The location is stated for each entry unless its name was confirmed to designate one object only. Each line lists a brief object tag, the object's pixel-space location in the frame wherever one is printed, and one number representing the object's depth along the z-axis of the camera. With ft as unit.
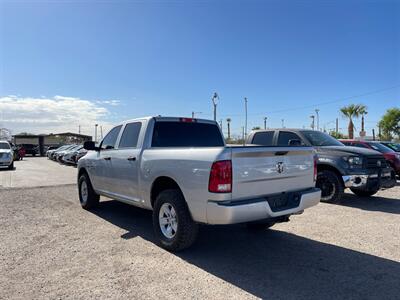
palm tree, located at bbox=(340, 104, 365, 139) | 144.75
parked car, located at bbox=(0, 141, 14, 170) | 63.80
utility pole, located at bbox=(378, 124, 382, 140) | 167.50
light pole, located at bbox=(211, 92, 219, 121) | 63.69
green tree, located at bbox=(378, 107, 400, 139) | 177.06
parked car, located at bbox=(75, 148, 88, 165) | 72.50
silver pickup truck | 12.96
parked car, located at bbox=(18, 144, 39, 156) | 139.31
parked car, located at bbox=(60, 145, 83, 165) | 76.53
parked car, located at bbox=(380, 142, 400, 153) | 49.60
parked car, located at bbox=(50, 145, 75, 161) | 89.60
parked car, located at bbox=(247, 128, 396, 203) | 26.66
